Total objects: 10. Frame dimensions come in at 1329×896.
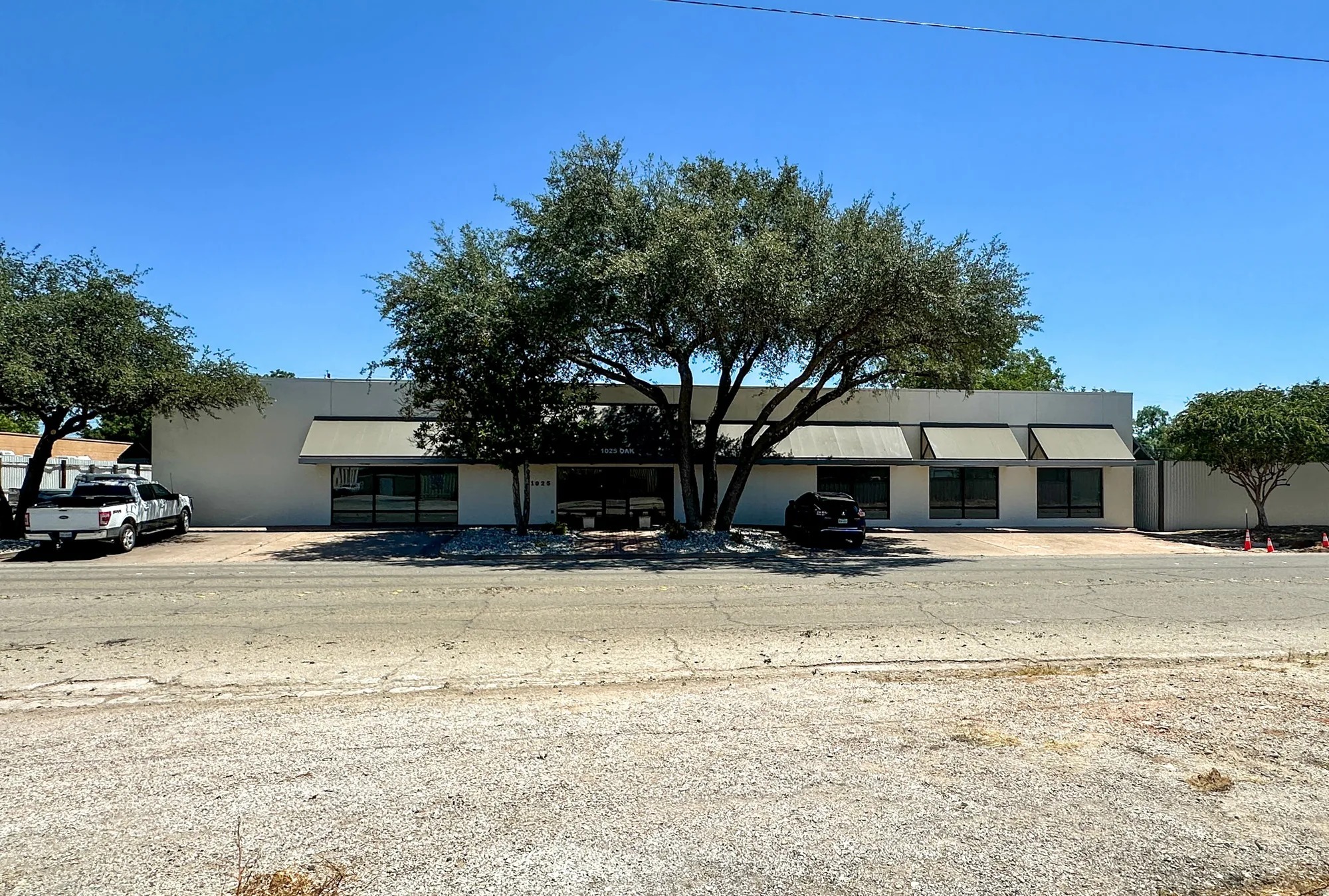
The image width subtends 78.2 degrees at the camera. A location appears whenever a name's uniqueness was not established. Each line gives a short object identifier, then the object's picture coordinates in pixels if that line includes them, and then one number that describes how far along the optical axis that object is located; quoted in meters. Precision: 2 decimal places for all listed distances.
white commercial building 26.78
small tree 24.52
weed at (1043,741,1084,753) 5.21
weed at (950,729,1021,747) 5.34
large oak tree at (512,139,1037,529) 18.31
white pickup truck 18.39
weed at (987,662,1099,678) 7.41
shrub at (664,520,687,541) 22.97
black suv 22.08
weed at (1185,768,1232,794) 4.56
